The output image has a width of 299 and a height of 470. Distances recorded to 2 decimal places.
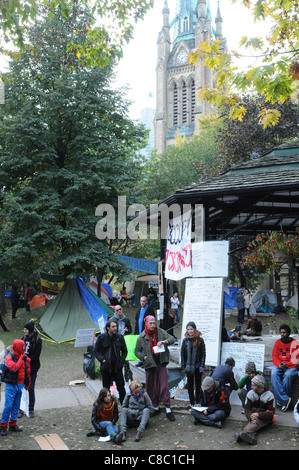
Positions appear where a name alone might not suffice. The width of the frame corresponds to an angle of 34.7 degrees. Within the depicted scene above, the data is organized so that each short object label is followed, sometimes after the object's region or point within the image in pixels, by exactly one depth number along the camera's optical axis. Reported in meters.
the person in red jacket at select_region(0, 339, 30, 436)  7.62
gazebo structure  8.78
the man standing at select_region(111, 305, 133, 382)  10.36
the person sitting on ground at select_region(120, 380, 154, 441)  7.64
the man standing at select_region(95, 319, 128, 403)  8.54
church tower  74.88
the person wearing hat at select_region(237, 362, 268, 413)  7.91
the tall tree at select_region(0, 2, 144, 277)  18.03
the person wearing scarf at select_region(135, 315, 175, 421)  8.36
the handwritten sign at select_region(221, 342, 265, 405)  8.84
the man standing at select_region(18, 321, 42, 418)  8.73
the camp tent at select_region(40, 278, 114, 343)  18.17
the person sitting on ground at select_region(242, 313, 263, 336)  13.59
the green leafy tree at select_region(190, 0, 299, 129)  7.29
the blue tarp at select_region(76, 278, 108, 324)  18.70
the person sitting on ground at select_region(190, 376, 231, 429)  7.72
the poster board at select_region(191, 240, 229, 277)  9.33
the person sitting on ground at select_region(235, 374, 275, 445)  7.16
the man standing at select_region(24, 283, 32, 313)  24.51
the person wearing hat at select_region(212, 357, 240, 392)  8.06
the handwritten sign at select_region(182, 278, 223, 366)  9.09
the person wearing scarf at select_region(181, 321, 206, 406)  8.39
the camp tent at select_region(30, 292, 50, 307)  29.58
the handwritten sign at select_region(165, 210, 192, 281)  9.87
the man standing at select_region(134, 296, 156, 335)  12.03
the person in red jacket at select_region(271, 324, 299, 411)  8.19
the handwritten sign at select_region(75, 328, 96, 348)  11.85
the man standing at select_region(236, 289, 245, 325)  22.09
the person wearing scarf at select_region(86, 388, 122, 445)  7.48
